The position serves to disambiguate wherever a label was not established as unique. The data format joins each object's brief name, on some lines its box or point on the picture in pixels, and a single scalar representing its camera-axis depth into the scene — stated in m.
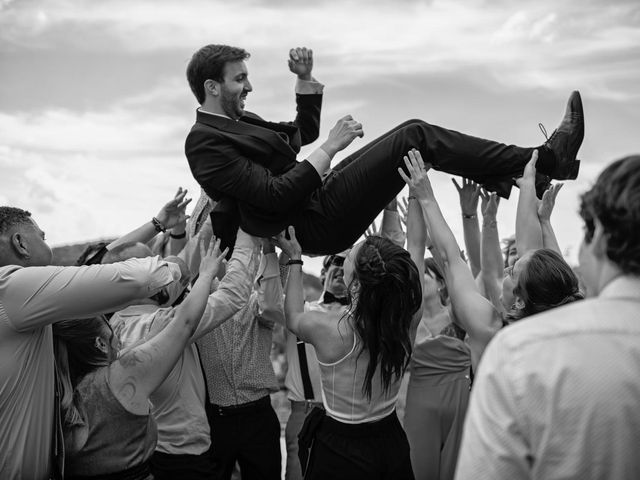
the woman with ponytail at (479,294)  2.75
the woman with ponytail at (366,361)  3.12
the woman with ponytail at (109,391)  2.78
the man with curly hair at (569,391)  1.41
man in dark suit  3.42
